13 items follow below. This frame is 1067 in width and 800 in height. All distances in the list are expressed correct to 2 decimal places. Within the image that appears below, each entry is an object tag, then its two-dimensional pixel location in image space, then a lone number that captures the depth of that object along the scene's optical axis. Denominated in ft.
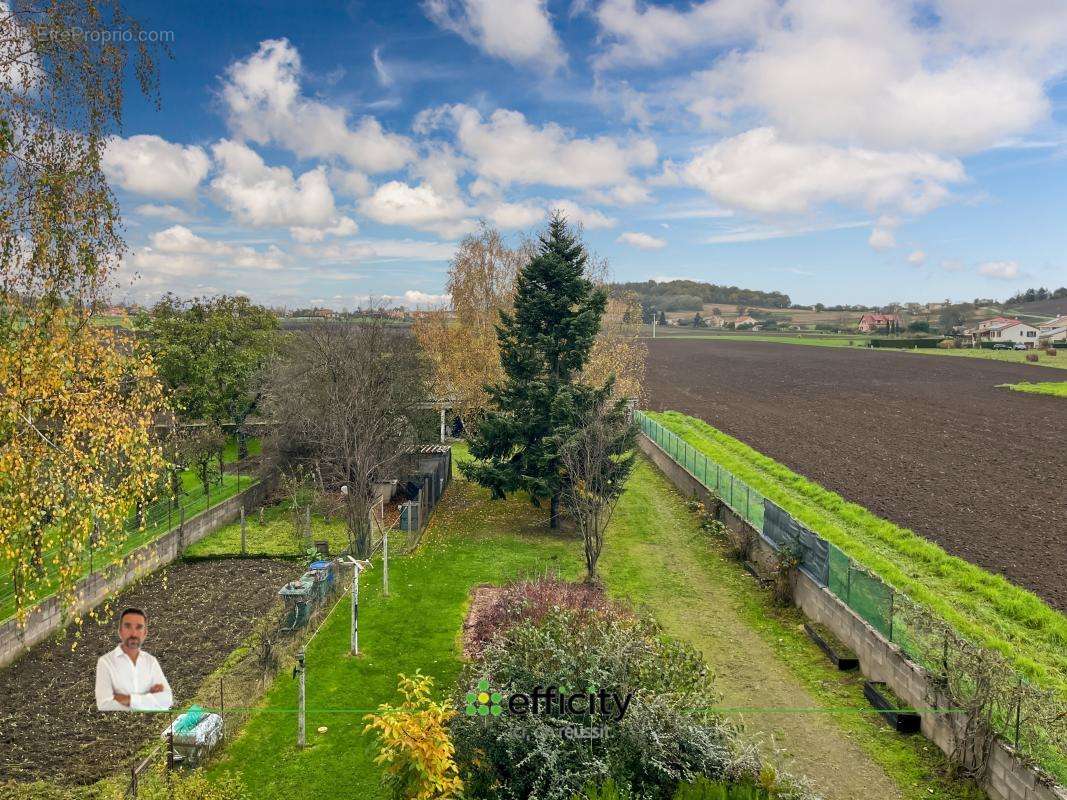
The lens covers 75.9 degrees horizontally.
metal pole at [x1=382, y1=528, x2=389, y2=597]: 58.39
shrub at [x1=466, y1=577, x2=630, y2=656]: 43.80
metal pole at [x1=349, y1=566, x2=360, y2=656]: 47.17
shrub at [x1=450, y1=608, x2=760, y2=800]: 29.43
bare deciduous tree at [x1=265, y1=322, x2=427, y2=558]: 67.15
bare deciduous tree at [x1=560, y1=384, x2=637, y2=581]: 61.93
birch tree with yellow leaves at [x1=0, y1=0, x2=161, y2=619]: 24.23
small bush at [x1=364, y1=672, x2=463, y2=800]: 26.30
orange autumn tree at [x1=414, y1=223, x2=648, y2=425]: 115.85
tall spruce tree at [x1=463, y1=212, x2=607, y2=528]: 75.92
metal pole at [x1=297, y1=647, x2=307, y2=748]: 36.42
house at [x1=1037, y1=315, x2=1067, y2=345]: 373.40
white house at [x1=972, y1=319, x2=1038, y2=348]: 387.96
